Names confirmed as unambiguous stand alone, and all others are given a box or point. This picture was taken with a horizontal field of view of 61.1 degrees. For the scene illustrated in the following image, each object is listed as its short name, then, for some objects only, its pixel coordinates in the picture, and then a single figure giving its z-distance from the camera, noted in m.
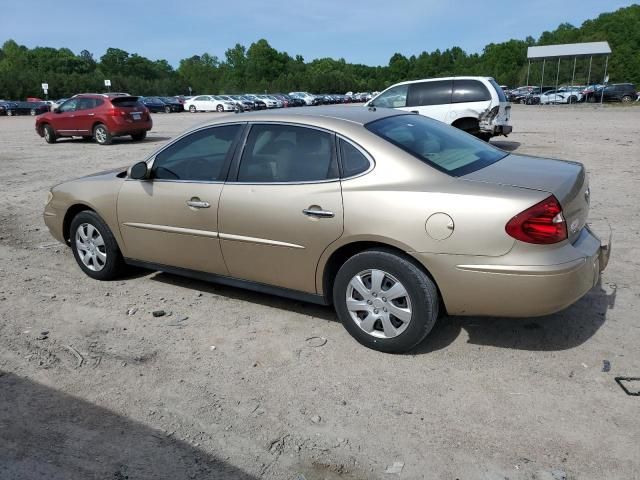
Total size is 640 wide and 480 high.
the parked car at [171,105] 49.52
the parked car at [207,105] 46.56
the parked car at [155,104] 48.09
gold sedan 3.24
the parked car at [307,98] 60.23
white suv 12.91
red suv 18.36
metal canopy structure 41.58
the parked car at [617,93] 44.31
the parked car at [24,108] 45.72
